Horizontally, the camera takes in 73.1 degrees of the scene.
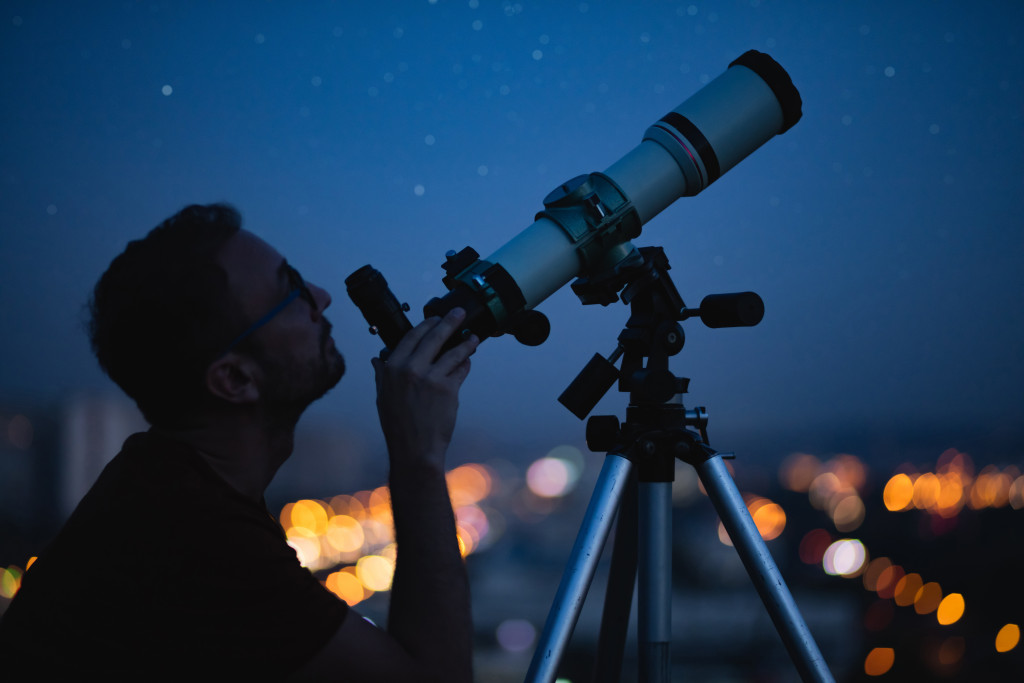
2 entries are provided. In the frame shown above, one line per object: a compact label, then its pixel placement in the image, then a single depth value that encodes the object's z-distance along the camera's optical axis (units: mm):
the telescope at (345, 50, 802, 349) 1301
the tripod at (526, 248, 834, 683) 1193
